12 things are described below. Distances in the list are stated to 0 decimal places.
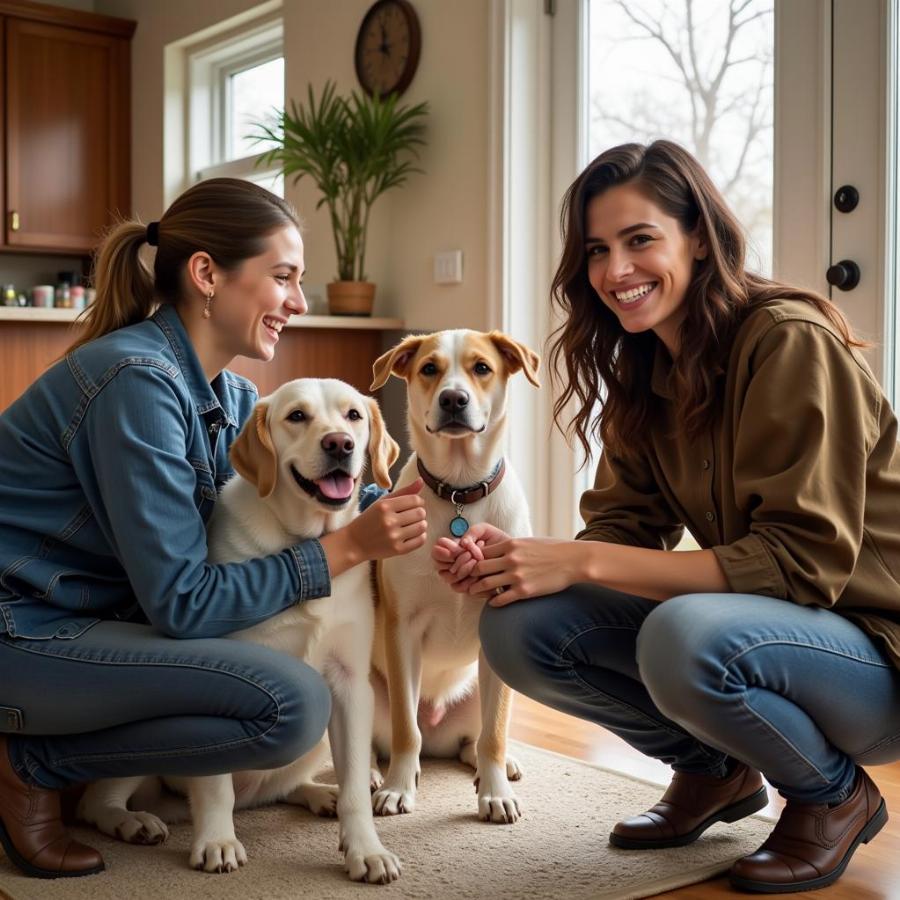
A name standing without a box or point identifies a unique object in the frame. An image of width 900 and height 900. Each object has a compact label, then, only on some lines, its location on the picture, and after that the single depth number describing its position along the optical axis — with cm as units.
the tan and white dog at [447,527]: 216
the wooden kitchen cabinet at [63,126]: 545
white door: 279
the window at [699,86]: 318
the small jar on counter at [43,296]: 499
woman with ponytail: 173
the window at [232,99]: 523
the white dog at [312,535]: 183
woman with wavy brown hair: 162
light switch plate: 402
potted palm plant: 396
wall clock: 410
